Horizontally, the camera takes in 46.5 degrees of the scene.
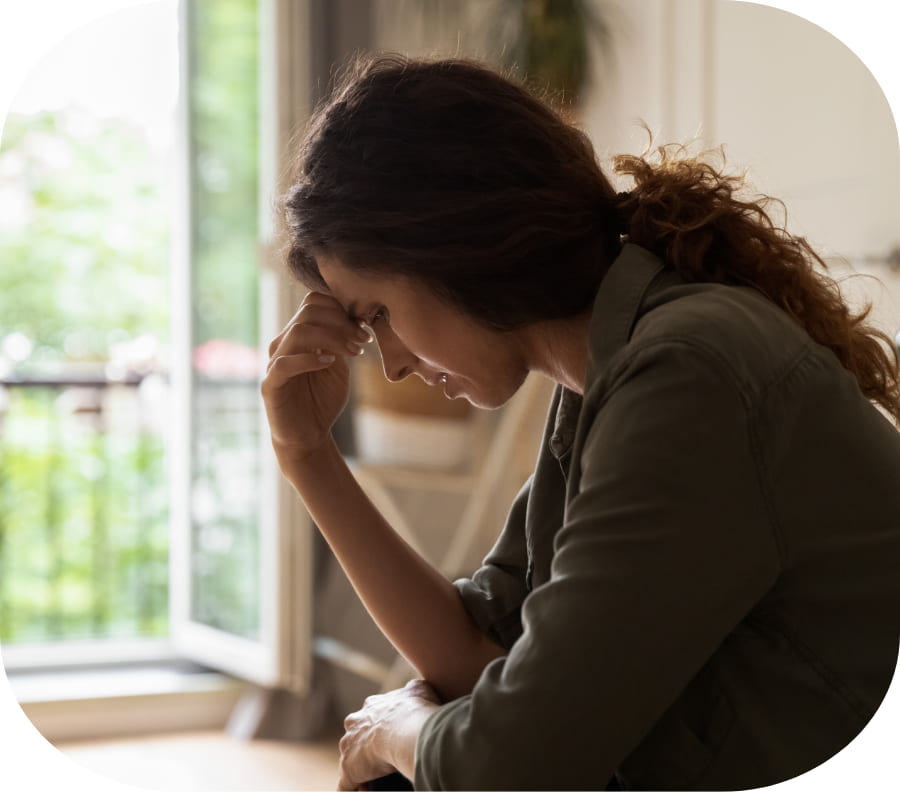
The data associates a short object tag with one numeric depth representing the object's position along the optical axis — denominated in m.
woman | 0.70
